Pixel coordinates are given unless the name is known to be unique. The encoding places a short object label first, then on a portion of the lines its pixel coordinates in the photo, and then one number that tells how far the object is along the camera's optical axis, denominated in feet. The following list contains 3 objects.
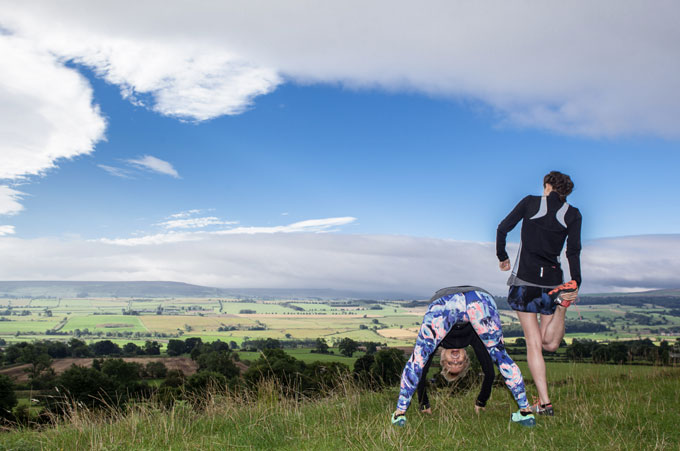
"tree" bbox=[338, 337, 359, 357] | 163.61
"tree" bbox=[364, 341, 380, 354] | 132.85
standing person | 21.26
